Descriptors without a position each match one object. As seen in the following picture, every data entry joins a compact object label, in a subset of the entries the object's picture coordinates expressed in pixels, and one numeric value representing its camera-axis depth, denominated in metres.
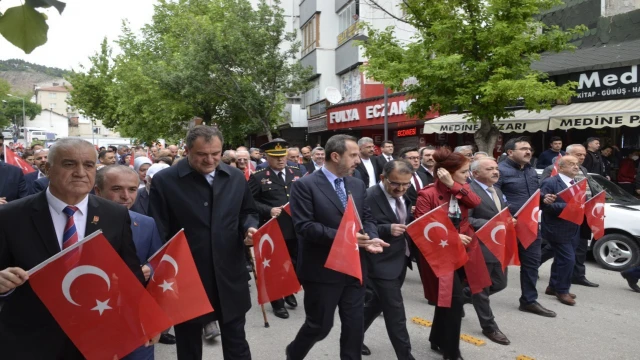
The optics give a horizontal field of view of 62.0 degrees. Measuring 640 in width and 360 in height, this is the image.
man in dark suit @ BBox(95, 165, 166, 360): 3.45
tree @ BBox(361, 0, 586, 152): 11.65
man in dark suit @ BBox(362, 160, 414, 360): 4.38
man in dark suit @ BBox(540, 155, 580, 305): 6.34
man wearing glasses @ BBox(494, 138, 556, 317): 6.12
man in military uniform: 6.62
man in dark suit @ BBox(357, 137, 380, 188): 8.95
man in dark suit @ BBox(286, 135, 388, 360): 3.96
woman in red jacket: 4.57
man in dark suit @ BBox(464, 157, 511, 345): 5.20
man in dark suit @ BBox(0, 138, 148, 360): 2.52
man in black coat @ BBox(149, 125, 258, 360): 3.65
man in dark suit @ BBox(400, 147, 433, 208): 7.41
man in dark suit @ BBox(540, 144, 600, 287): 7.04
